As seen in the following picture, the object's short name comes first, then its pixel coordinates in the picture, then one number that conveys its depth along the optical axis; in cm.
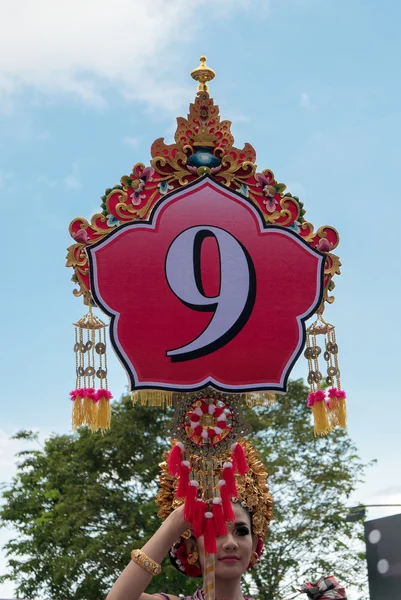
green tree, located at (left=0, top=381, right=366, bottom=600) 1536
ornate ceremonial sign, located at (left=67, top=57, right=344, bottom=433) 454
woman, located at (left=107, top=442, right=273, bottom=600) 412
